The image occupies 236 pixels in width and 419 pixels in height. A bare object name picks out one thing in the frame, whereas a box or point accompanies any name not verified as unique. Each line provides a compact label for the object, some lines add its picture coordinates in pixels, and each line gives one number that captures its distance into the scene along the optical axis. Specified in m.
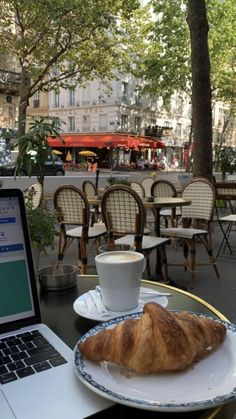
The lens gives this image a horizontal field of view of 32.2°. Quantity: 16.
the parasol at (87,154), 31.66
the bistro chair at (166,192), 6.34
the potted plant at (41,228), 1.62
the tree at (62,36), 12.52
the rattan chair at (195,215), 4.59
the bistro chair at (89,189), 7.54
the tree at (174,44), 17.73
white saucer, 1.10
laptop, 0.72
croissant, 0.77
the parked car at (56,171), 16.38
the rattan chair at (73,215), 4.50
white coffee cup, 1.09
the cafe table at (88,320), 0.71
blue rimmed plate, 0.68
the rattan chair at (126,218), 3.96
